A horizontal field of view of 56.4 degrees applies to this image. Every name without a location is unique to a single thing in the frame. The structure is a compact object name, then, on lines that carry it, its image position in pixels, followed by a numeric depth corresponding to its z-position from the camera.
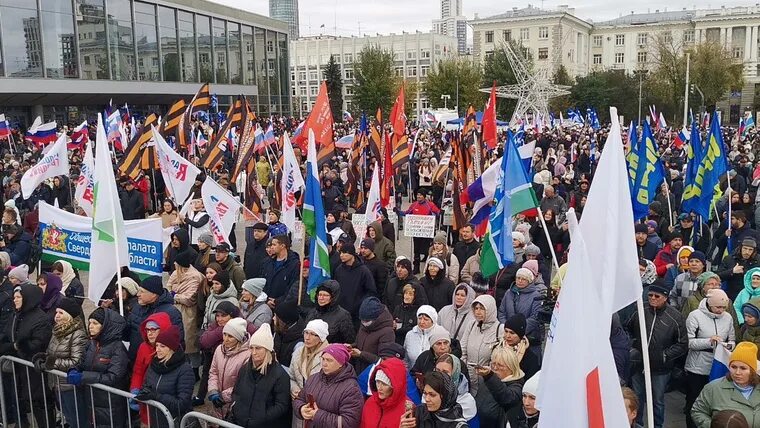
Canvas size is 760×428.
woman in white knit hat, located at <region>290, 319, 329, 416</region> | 5.18
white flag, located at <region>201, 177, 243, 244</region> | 9.33
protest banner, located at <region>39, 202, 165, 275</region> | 7.93
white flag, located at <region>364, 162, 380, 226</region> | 10.00
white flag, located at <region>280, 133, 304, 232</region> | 9.23
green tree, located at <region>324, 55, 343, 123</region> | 62.58
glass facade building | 34.91
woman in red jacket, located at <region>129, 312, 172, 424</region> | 5.35
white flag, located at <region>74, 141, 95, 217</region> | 11.38
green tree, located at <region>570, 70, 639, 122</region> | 62.19
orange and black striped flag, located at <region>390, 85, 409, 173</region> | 13.11
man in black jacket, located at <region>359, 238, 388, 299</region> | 8.10
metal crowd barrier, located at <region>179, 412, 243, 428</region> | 4.41
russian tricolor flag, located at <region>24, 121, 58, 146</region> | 19.59
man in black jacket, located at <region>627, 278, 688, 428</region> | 5.80
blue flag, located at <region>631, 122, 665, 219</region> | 10.74
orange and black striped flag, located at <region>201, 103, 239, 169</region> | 12.99
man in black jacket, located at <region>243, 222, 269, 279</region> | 8.31
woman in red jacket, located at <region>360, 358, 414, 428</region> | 4.36
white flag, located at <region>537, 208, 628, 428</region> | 3.07
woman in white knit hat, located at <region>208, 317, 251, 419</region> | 5.36
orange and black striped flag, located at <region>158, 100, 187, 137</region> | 13.74
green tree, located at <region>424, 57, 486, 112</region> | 61.25
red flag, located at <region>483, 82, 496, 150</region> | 12.89
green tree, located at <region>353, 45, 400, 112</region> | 57.00
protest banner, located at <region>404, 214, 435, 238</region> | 10.39
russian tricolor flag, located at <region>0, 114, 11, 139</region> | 20.44
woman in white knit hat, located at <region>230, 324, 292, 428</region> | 4.86
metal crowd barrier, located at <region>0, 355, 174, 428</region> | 5.39
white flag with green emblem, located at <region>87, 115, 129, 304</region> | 6.62
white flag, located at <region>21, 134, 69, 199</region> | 12.09
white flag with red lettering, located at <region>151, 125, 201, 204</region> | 10.62
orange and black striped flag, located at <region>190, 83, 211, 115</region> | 13.55
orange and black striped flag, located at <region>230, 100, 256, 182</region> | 12.48
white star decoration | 43.66
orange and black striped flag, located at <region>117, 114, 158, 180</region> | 11.97
